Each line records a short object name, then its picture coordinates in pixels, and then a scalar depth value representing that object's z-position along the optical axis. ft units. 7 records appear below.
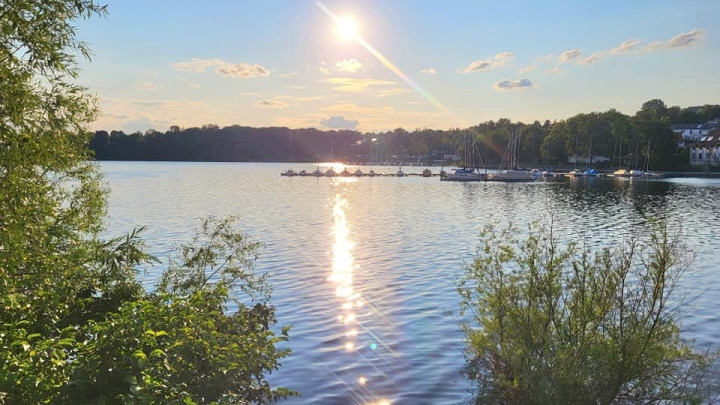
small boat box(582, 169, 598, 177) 531.91
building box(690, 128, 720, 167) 580.71
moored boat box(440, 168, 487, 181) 456.04
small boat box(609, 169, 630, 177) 528.63
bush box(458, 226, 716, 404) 37.68
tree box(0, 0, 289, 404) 27.30
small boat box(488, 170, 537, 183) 449.89
